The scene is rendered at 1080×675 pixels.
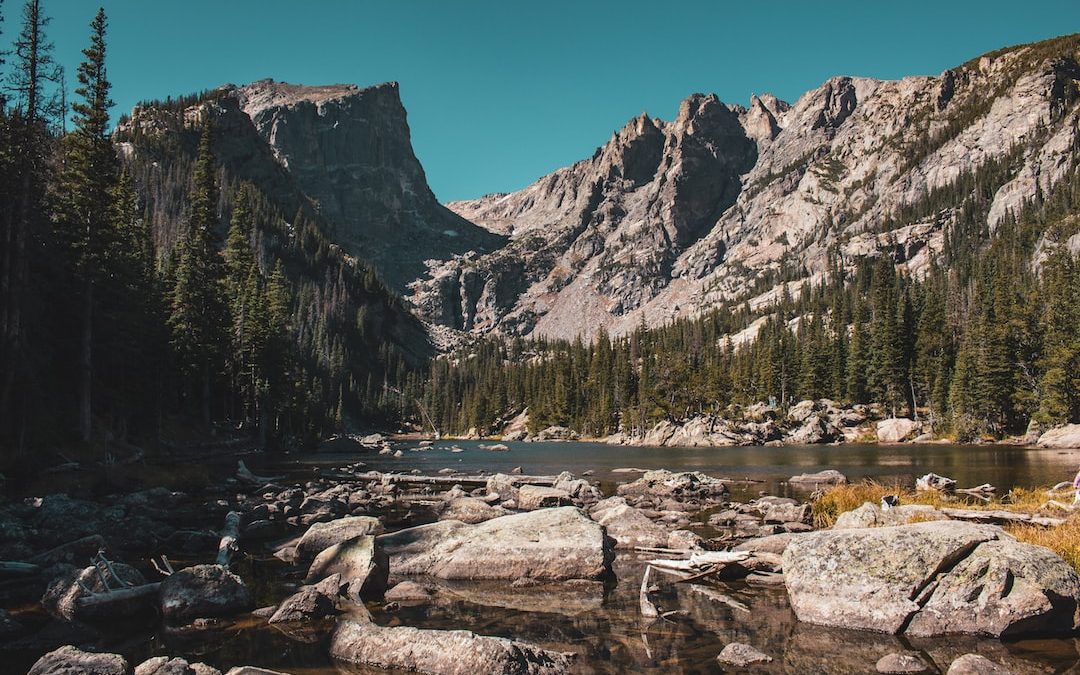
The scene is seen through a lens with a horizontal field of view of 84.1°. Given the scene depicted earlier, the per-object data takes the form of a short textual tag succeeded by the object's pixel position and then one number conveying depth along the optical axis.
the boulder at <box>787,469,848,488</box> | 33.66
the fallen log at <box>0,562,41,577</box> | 13.93
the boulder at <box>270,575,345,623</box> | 11.88
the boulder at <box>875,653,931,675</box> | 8.99
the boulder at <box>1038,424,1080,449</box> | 56.44
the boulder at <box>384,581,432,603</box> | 13.52
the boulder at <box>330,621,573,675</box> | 8.82
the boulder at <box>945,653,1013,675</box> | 8.33
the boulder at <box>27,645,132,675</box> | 8.38
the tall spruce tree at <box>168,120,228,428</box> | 56.50
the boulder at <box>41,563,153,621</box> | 11.59
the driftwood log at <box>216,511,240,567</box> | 16.34
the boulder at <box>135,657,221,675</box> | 8.36
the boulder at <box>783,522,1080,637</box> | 10.09
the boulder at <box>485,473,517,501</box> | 31.39
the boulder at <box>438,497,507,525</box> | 23.30
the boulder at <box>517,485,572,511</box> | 27.56
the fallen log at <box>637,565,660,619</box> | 11.87
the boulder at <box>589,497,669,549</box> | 18.55
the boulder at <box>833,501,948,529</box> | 15.60
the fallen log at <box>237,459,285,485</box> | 35.83
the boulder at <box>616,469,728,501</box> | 31.23
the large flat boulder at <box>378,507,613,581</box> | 15.02
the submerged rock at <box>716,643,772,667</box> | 9.45
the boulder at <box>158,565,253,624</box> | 11.95
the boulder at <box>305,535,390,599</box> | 13.91
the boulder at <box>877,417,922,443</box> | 82.69
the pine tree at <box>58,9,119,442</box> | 37.41
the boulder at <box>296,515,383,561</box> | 17.20
